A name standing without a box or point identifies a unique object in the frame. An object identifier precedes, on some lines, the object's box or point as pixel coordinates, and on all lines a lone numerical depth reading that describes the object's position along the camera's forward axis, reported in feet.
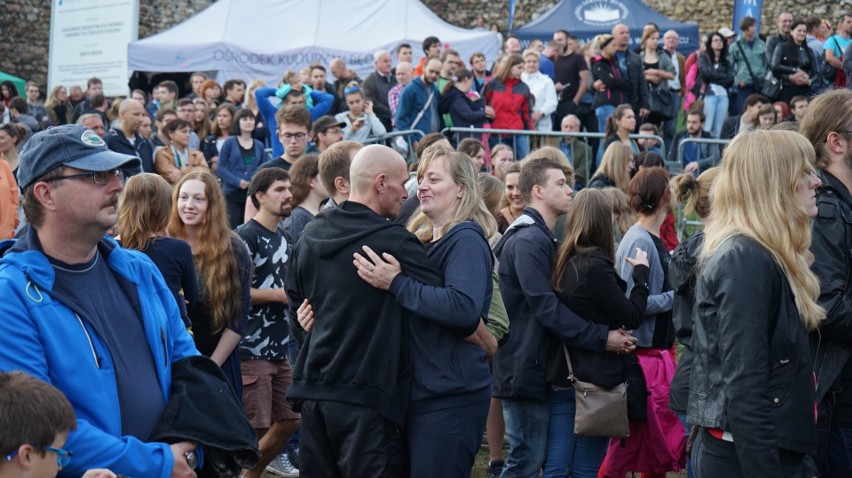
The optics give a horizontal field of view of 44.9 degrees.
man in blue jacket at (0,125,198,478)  9.30
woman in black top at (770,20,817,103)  49.90
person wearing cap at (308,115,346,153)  27.20
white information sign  72.38
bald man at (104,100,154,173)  33.63
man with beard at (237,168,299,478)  19.42
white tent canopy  67.46
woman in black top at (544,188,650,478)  17.08
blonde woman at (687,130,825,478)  10.58
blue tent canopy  70.64
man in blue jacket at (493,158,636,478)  16.99
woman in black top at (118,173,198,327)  15.78
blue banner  68.85
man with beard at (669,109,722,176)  40.15
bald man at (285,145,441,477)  12.75
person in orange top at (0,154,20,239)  28.63
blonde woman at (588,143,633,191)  29.30
